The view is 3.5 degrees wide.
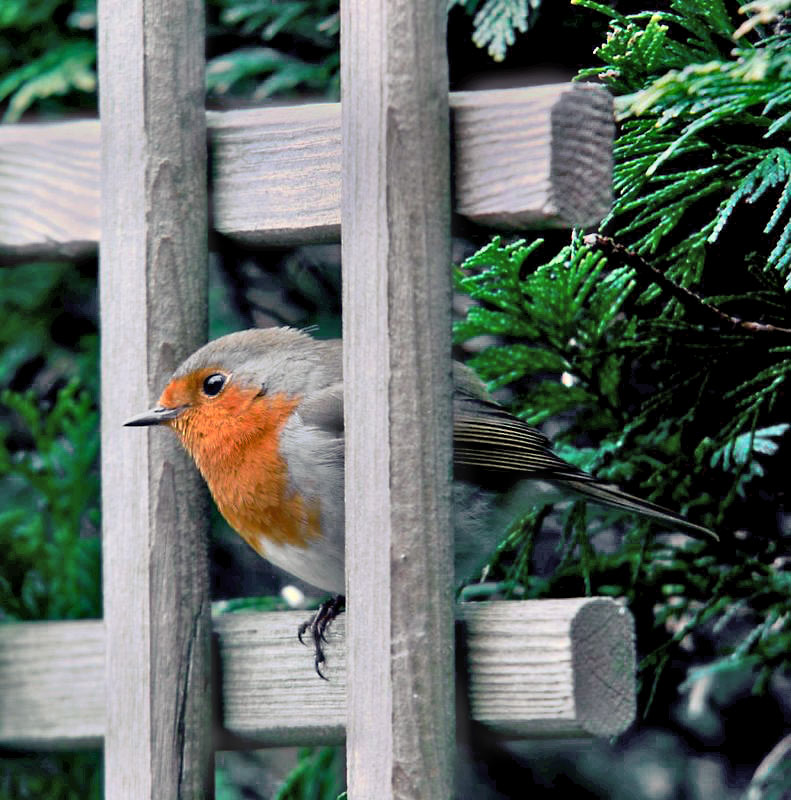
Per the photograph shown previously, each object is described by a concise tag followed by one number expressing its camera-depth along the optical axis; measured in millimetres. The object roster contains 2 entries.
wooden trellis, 2594
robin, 2651
